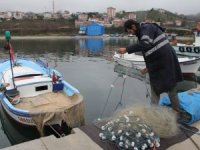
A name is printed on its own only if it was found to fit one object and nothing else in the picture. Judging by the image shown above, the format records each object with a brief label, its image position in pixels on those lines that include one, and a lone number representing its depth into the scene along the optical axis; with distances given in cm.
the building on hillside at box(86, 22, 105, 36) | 9669
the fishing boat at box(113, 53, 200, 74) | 1694
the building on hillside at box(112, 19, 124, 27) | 13012
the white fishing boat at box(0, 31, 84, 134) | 816
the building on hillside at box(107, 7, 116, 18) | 18800
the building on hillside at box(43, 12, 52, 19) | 17094
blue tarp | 565
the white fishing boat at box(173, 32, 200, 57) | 1870
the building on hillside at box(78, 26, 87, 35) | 9708
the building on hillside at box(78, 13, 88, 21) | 14646
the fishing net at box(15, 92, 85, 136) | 807
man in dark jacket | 509
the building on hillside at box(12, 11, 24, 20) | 17950
